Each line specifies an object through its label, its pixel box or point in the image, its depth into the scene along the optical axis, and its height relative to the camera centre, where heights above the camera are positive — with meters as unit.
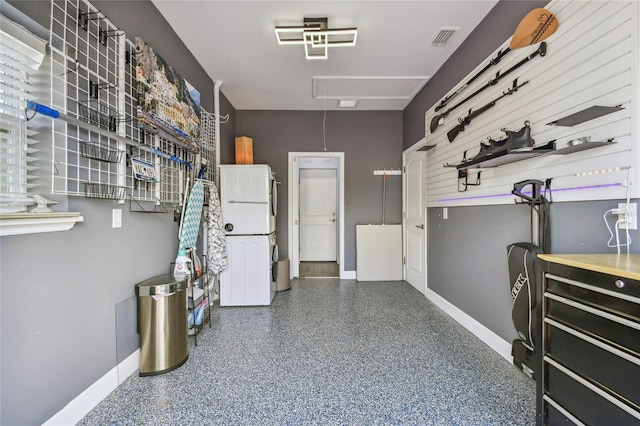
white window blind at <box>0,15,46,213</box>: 1.11 +0.45
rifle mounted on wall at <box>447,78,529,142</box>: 1.96 +0.91
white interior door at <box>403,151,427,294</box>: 3.65 -0.11
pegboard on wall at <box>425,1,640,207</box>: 1.27 +0.66
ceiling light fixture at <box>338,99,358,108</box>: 4.00 +1.75
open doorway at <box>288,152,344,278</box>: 6.22 +0.02
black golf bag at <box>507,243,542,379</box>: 1.63 -0.55
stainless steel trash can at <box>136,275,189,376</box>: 1.81 -0.77
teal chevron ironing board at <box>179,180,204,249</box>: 2.34 -0.03
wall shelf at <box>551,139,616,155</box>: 1.30 +0.36
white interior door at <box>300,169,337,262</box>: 6.25 -0.03
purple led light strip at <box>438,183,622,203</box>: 1.34 +0.14
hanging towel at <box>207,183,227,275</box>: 2.85 -0.27
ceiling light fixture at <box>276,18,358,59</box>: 2.26 +1.62
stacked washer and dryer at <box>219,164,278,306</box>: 3.15 -0.22
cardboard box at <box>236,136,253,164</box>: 3.61 +0.89
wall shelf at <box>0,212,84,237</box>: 1.03 -0.03
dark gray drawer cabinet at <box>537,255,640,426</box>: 0.90 -0.50
